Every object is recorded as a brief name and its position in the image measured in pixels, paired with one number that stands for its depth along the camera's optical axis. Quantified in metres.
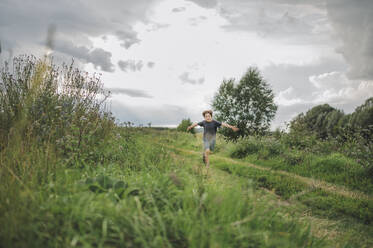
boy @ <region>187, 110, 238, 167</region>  8.71
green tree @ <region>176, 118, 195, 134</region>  35.50
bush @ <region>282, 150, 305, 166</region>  8.69
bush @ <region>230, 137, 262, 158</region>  11.24
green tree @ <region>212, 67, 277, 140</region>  24.72
